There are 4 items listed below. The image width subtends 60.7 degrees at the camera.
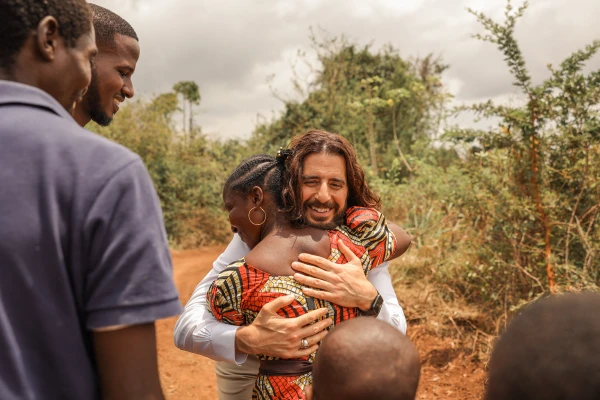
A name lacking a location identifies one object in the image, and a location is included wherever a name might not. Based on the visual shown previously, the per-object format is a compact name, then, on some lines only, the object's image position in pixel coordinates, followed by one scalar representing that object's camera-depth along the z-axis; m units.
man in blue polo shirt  0.95
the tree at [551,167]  4.24
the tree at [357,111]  12.48
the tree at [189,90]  25.56
